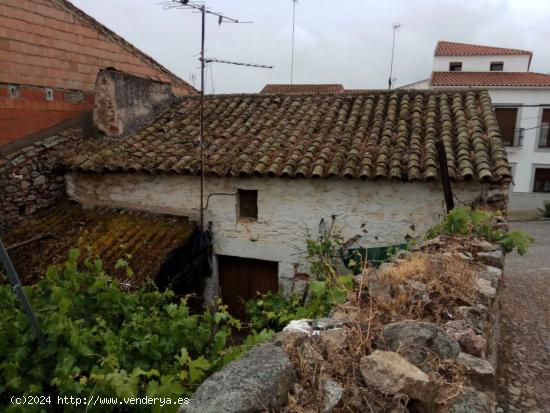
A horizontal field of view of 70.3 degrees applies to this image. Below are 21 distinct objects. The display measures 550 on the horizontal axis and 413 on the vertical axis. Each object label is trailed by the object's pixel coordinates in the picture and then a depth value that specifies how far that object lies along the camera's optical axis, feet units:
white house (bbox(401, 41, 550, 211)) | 60.03
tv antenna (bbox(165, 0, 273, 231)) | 15.82
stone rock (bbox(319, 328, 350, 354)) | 6.17
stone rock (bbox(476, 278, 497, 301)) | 8.56
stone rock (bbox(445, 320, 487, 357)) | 6.53
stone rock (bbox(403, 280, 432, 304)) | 7.84
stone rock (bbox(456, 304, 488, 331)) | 7.32
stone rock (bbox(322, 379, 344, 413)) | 5.13
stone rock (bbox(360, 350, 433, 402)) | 5.17
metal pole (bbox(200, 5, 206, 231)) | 16.21
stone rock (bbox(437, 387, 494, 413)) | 5.15
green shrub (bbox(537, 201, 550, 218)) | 55.77
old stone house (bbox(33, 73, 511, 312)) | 19.58
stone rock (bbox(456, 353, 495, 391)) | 5.79
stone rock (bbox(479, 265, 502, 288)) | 9.75
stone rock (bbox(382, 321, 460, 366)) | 6.01
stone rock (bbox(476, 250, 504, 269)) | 10.92
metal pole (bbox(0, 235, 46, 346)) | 7.84
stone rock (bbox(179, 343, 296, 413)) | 4.70
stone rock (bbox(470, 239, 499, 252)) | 11.71
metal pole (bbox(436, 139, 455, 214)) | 17.35
